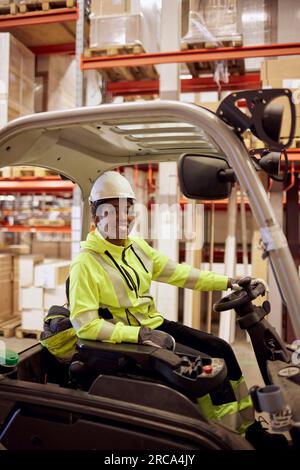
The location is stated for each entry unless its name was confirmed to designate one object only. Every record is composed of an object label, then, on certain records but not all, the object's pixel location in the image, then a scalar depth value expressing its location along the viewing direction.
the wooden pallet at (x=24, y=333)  6.17
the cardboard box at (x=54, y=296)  6.11
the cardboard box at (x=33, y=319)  6.12
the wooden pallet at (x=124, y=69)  5.13
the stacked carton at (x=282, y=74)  4.90
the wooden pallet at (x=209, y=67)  5.72
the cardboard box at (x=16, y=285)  6.74
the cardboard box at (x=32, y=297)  6.10
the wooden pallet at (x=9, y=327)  6.25
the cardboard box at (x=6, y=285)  6.58
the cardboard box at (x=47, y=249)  9.16
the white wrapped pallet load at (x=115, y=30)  5.01
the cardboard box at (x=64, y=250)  9.05
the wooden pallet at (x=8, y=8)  5.93
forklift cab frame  1.62
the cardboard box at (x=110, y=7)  4.95
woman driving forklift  2.05
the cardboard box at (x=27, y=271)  6.26
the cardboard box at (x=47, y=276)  6.09
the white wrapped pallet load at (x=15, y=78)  5.84
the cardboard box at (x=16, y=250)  7.00
